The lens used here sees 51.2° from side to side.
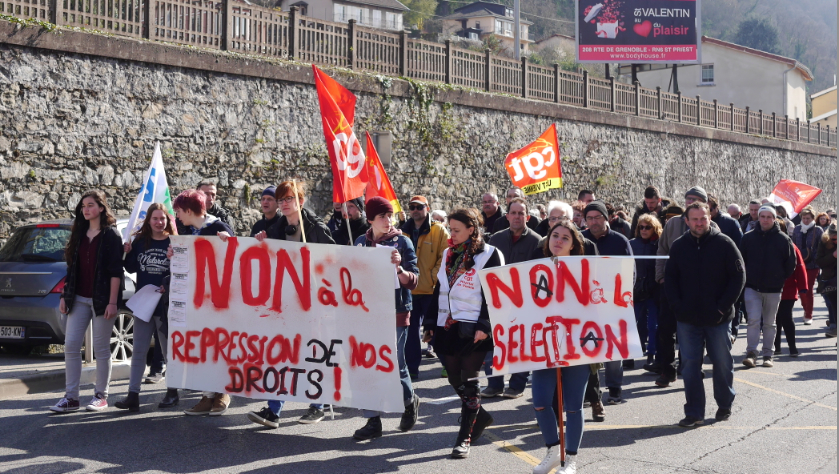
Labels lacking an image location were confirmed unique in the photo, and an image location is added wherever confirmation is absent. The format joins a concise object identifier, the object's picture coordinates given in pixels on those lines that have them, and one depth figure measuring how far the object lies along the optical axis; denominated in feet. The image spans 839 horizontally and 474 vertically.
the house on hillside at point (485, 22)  325.62
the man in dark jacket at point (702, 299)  23.80
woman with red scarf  20.22
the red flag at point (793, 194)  65.92
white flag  29.25
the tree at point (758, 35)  354.74
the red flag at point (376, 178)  36.04
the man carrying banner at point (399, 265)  21.79
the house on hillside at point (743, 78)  161.17
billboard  102.27
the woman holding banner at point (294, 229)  22.76
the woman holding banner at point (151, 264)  24.86
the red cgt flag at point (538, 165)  48.21
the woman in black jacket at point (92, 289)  24.31
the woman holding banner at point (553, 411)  18.48
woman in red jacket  36.52
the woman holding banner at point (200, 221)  24.38
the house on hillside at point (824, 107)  195.21
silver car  31.58
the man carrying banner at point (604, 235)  27.55
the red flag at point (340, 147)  25.12
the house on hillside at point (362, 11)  233.76
